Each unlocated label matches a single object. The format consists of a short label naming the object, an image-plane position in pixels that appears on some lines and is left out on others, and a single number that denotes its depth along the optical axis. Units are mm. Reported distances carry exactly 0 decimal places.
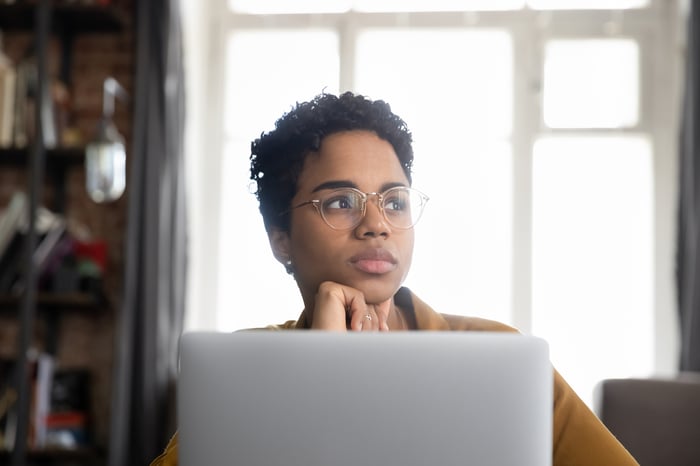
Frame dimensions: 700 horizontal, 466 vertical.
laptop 789
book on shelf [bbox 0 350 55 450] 3475
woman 1351
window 3857
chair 1993
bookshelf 3422
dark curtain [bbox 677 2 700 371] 3439
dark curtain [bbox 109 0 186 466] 3596
